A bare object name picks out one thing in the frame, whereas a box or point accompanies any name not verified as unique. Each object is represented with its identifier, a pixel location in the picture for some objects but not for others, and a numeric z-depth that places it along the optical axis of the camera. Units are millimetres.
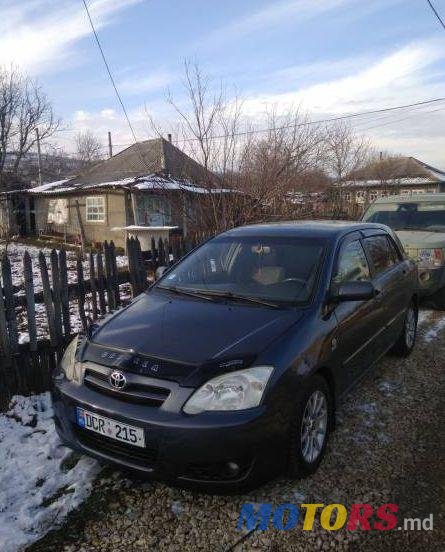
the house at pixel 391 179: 24519
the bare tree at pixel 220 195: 8516
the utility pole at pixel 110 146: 42656
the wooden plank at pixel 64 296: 4275
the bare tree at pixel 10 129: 33625
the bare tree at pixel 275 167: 9156
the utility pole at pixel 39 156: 37409
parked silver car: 6750
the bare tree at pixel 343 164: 21547
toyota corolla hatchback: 2365
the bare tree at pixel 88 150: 53612
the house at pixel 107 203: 18672
